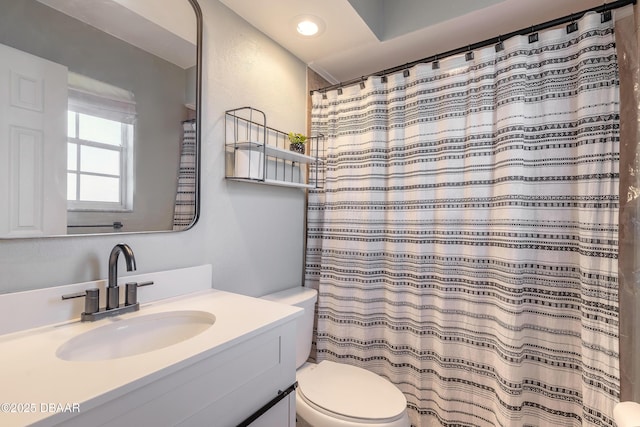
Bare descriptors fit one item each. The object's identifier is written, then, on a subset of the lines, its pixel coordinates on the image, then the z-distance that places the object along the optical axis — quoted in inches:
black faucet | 38.1
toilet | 46.3
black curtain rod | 45.4
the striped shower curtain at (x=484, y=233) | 45.4
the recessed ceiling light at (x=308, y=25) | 58.0
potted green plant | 66.7
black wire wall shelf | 54.5
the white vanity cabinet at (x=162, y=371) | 22.6
